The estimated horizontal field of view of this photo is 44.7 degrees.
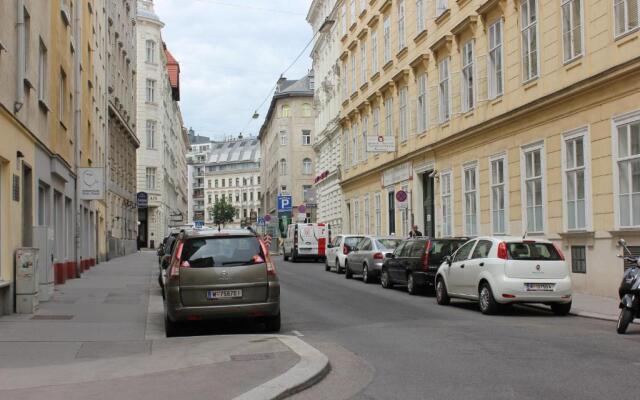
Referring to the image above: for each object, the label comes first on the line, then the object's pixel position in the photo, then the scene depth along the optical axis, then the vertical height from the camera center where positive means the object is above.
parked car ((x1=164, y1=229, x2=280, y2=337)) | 11.81 -0.77
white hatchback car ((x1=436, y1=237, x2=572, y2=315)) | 14.83 -0.97
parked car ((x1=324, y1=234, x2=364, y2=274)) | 29.73 -0.82
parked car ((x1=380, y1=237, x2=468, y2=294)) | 19.48 -0.87
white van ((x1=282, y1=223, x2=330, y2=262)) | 42.34 -0.63
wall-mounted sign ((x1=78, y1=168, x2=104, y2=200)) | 24.22 +1.58
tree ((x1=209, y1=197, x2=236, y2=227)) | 128.38 +2.99
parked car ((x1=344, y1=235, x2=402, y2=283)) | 24.61 -0.91
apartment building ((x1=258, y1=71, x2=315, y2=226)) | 82.69 +9.58
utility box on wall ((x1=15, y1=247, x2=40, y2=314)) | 14.53 -0.85
